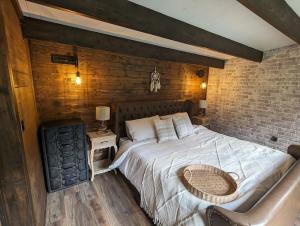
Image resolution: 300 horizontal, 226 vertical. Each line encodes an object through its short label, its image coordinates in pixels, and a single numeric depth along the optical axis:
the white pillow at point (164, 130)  2.74
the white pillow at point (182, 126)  2.96
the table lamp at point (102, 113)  2.55
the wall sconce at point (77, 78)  2.51
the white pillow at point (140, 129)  2.70
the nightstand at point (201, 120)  4.04
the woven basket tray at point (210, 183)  1.38
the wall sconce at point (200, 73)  4.14
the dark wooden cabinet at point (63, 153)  2.16
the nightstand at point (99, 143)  2.52
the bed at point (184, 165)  1.39
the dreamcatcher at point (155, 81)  3.38
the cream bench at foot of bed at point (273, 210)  1.02
